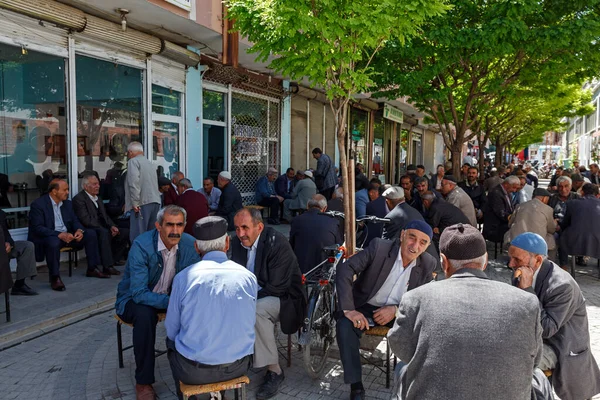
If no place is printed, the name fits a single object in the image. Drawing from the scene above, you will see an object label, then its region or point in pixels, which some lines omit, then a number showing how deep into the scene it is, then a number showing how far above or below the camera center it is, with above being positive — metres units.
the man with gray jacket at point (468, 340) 1.99 -0.69
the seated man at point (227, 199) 9.77 -0.52
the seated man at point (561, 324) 3.18 -0.98
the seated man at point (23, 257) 5.76 -1.00
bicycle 4.09 -1.23
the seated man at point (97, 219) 7.17 -0.69
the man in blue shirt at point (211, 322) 2.98 -0.91
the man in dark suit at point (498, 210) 8.86 -0.65
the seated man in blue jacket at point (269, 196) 12.61 -0.59
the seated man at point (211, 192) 10.28 -0.41
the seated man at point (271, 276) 4.01 -0.87
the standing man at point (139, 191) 7.58 -0.28
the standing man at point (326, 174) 13.05 -0.03
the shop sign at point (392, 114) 21.04 +2.65
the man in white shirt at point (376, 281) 3.80 -0.87
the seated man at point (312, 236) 5.25 -0.68
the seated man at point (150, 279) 3.76 -0.87
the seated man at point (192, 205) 7.83 -0.51
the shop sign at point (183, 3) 7.85 +2.70
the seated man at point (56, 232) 6.48 -0.81
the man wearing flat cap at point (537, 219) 7.30 -0.67
